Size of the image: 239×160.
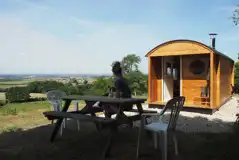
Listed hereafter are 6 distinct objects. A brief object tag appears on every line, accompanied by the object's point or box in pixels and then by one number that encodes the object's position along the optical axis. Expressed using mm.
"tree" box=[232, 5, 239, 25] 4324
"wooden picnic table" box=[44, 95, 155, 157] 4075
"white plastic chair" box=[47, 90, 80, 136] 5807
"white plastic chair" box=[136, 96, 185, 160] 3658
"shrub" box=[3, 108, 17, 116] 9273
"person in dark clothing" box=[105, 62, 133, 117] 4695
